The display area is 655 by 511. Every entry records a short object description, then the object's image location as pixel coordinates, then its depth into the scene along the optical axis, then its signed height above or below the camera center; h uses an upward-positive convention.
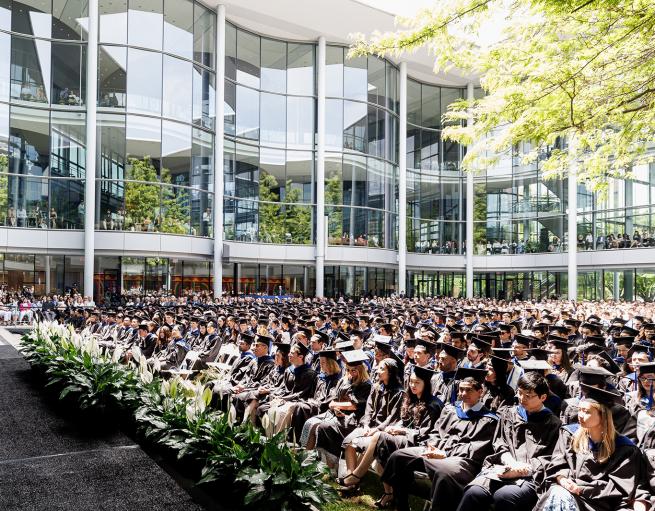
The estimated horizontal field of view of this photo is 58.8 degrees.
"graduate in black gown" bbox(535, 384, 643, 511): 4.20 -1.59
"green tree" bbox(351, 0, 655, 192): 6.50 +2.42
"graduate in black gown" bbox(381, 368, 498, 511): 4.94 -1.78
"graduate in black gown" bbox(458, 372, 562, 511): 4.54 -1.68
